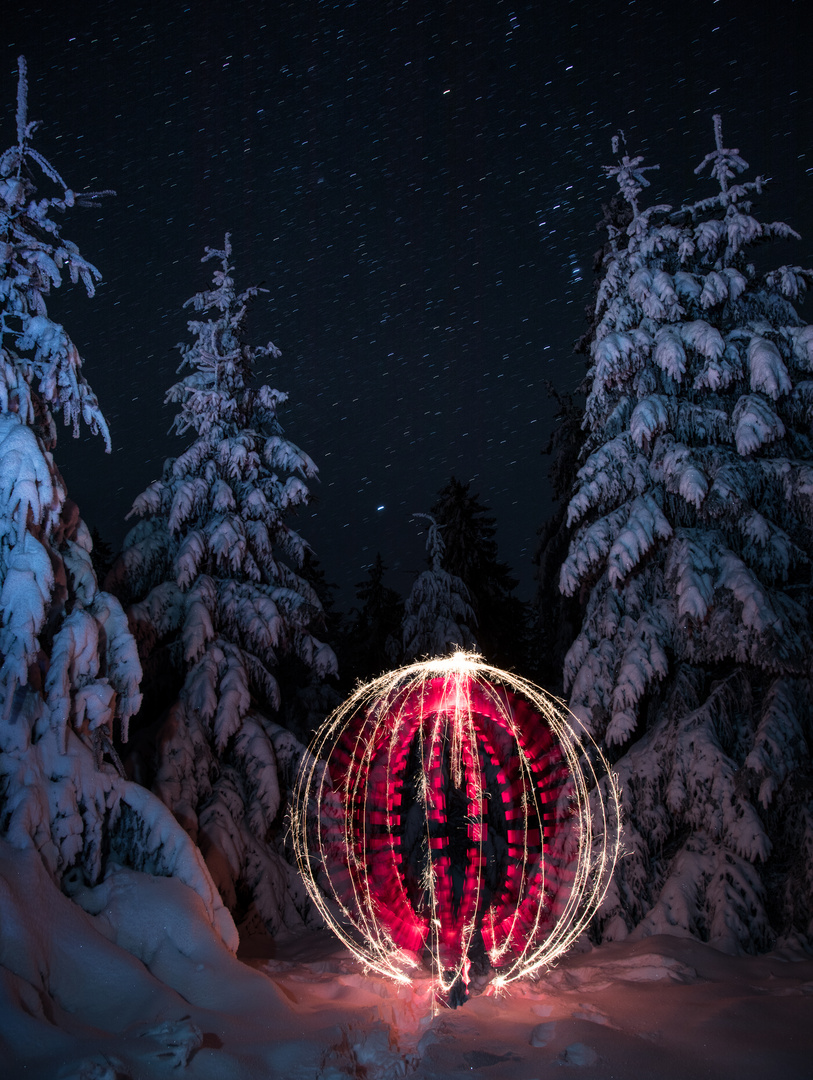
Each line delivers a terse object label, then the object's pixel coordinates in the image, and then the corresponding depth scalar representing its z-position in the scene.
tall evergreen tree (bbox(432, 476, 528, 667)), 24.56
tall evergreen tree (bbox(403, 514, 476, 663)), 19.06
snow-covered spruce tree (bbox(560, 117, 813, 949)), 10.30
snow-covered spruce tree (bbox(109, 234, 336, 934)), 12.59
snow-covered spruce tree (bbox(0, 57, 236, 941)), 7.35
